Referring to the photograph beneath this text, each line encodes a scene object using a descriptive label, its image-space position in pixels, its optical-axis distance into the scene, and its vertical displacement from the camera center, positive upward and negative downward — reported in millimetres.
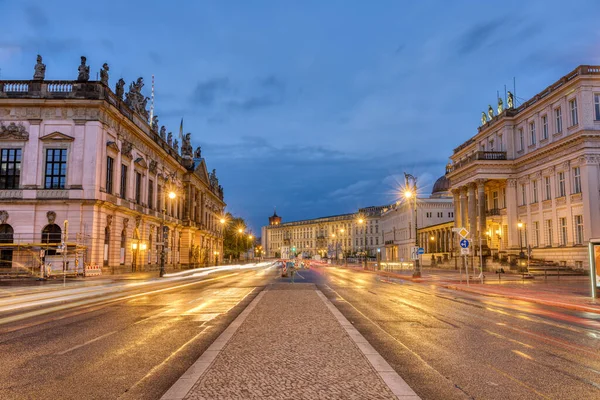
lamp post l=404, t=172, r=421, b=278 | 41906 +5395
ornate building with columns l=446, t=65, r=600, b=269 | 42719 +7655
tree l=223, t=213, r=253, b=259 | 122938 +2718
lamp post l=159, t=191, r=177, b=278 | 40406 -429
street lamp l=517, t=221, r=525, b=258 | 49425 +1646
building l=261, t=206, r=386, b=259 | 166000 +5618
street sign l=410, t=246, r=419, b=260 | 37481 -311
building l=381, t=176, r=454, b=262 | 86562 +5517
